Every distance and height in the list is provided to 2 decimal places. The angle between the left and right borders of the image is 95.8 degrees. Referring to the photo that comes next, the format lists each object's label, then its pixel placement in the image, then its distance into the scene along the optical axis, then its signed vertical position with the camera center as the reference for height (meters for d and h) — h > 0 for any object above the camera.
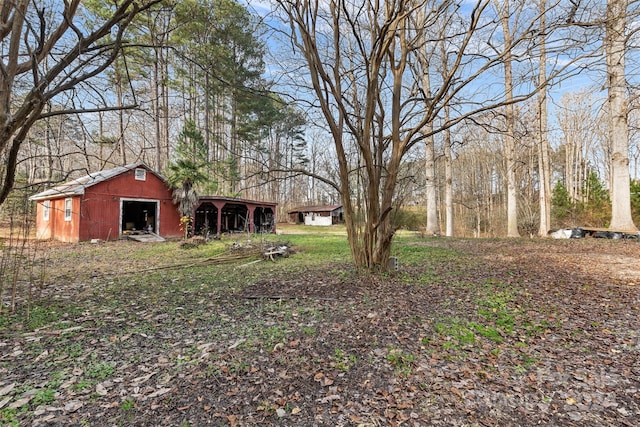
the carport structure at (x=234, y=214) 17.14 +0.50
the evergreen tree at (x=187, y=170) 14.12 +2.50
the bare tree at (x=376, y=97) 4.92 +2.36
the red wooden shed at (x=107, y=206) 12.92 +0.77
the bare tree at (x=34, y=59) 2.71 +1.76
